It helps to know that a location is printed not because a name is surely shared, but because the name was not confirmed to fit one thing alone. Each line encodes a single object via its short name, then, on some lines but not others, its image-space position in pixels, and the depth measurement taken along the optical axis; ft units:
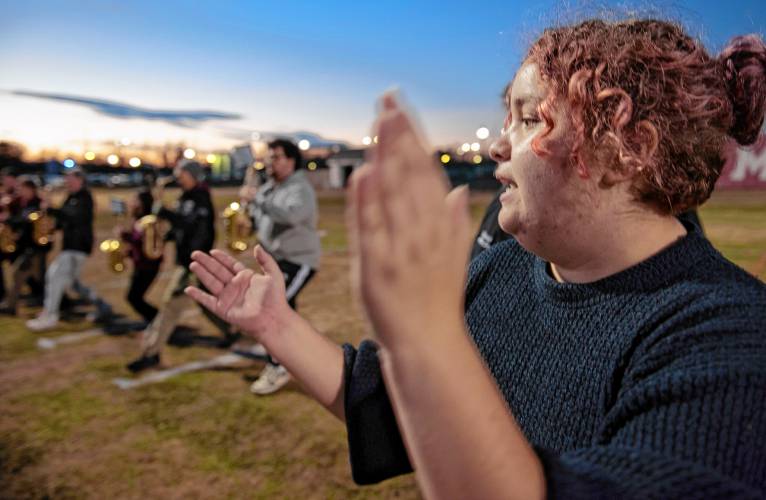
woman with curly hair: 1.99
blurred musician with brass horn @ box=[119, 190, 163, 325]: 21.80
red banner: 71.56
